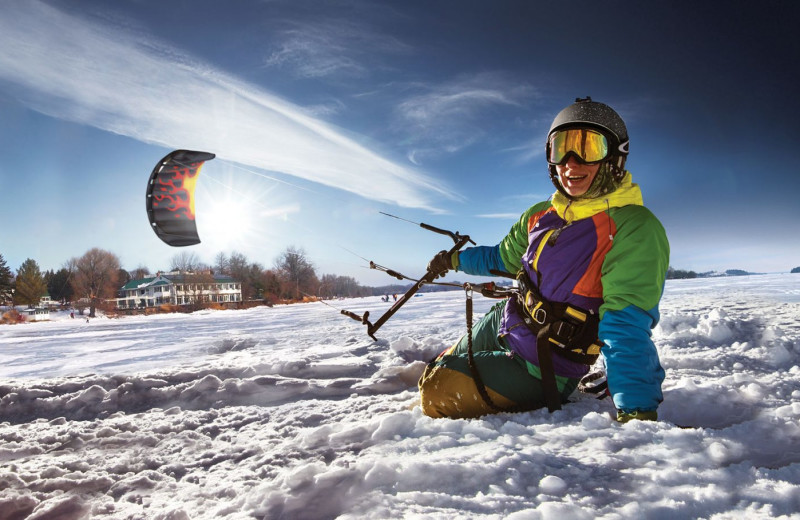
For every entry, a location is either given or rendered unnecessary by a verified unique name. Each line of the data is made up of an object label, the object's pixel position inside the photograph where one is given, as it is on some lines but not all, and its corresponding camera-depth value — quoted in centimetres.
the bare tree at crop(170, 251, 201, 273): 4937
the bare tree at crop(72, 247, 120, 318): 5000
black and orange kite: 621
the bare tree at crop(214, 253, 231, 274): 5451
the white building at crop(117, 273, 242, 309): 5153
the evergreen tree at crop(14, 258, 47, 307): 5688
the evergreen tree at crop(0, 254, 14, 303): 5662
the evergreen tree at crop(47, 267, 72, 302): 6831
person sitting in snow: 213
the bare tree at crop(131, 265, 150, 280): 7198
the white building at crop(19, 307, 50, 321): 4738
